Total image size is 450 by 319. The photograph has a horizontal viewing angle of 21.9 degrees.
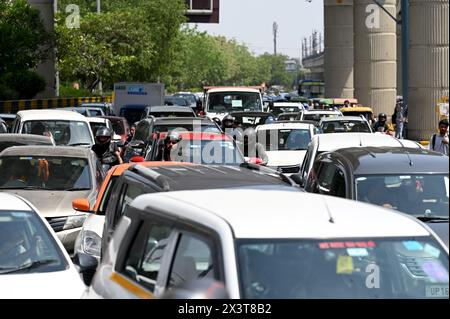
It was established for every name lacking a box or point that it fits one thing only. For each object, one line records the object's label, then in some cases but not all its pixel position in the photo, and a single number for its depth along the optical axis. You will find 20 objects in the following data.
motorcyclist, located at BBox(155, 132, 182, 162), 18.20
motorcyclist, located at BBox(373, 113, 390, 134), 32.66
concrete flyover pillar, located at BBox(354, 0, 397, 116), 59.94
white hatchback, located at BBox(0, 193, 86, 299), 8.73
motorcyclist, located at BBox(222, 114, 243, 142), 24.23
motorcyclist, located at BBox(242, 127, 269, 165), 21.64
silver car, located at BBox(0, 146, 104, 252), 15.19
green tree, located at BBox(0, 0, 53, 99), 47.62
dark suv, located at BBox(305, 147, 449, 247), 12.01
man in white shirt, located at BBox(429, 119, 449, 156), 20.02
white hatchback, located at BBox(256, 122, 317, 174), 25.08
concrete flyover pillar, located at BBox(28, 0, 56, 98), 52.22
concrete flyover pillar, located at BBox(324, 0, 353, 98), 69.00
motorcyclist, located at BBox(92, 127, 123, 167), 19.23
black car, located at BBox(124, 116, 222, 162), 22.42
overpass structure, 38.94
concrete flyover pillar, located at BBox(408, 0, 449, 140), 38.78
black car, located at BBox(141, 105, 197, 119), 32.62
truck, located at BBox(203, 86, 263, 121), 38.62
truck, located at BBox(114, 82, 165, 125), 48.47
